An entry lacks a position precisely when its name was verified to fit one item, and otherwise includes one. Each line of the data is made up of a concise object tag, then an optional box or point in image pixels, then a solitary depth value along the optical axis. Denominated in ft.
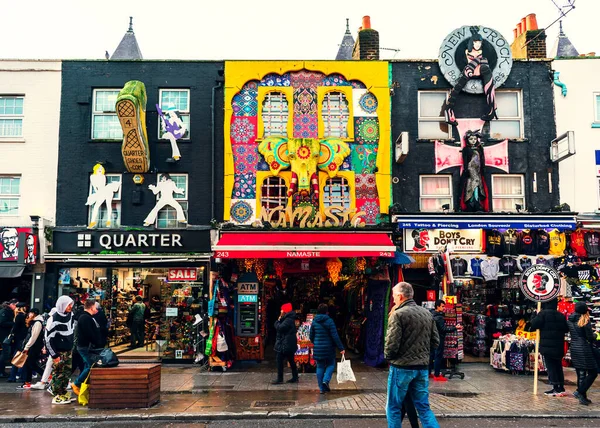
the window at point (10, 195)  53.98
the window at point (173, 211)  53.78
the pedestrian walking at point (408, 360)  23.15
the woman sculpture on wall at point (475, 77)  54.54
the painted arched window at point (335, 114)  54.44
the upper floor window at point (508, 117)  55.62
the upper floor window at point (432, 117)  55.47
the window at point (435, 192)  54.65
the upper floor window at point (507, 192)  54.60
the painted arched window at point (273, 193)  53.31
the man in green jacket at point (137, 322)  54.29
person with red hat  40.75
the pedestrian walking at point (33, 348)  40.81
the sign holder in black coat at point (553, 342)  36.63
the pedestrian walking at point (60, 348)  34.99
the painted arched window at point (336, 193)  53.57
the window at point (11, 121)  54.95
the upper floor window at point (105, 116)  54.90
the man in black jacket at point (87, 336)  34.27
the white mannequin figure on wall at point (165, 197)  52.80
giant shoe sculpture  49.26
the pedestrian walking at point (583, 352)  34.53
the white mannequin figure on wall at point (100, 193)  53.17
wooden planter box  32.81
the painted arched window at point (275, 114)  54.39
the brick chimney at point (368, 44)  58.03
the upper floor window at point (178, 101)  54.90
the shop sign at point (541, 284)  38.37
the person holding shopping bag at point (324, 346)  37.73
